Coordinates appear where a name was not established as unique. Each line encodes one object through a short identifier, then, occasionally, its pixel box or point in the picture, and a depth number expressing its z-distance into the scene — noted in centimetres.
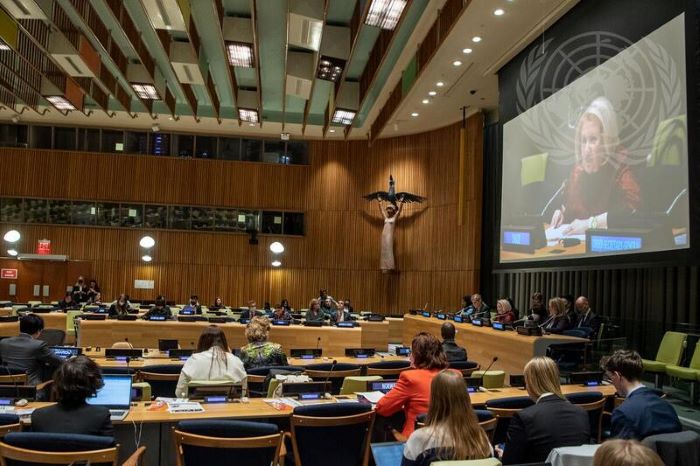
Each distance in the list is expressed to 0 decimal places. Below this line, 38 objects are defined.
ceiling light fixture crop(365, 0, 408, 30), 914
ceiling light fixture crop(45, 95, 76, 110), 1475
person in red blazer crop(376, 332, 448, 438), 400
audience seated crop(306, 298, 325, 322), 1278
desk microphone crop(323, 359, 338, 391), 606
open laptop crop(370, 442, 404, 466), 302
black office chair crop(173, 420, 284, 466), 311
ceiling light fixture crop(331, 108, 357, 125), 1543
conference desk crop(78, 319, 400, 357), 1127
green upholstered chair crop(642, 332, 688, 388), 784
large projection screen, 789
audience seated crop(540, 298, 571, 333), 944
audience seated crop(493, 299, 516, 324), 1140
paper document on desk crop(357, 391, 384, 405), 464
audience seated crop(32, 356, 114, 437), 325
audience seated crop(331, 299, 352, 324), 1381
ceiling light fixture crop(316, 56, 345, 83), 1189
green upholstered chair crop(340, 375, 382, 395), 520
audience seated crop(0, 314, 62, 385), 553
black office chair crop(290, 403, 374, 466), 363
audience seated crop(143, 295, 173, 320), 1225
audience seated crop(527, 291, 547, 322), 1066
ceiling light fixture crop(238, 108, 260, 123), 1645
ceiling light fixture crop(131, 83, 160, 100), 1437
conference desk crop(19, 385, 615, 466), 393
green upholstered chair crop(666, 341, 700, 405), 719
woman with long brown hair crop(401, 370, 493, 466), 277
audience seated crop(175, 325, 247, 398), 507
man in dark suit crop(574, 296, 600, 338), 937
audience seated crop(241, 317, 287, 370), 616
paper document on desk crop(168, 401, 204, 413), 410
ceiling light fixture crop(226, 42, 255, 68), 1132
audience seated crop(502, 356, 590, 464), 322
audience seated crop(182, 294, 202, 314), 1432
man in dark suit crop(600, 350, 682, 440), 327
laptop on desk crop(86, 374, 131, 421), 402
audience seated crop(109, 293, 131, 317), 1291
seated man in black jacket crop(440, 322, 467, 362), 702
